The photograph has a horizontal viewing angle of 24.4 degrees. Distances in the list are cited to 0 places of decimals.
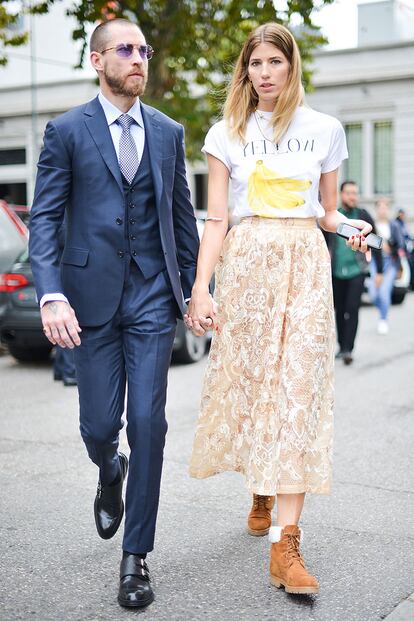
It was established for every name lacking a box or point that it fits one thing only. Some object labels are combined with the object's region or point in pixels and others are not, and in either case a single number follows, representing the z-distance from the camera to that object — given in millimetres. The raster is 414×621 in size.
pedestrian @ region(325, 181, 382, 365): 10609
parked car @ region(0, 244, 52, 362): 10195
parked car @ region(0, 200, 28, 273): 11017
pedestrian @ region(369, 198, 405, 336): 13562
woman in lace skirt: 3791
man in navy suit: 3590
